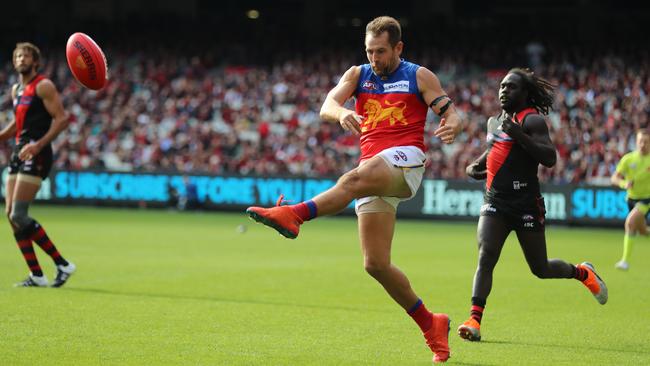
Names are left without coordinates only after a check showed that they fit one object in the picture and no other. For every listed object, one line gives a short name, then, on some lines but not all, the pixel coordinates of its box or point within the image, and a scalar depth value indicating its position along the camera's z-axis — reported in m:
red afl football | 21.78
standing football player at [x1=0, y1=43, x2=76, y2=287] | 23.61
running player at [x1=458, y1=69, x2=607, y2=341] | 18.08
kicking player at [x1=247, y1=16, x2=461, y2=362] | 14.44
